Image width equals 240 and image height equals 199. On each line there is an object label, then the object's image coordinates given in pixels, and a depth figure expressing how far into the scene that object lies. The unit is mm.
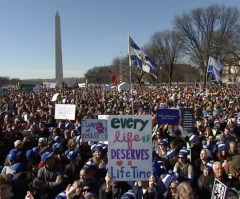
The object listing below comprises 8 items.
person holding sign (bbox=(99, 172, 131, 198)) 4734
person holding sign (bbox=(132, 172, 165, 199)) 4565
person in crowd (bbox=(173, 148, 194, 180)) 5691
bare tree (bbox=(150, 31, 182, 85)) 58019
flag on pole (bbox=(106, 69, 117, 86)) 25120
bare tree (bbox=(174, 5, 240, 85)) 44156
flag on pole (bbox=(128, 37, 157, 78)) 12133
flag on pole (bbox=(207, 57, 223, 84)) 18233
